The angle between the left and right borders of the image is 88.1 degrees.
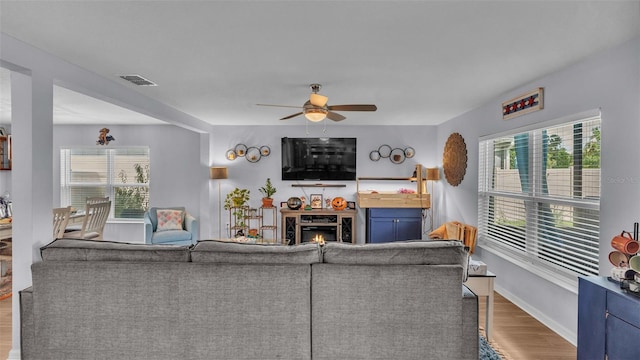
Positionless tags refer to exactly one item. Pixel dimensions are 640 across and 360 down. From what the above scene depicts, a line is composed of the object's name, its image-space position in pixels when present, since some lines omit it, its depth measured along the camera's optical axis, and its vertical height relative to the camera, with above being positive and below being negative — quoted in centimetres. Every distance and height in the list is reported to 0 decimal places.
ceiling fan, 311 +68
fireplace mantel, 591 -84
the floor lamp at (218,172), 589 +8
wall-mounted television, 610 +36
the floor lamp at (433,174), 585 +7
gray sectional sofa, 197 -80
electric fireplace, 595 -98
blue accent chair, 519 -90
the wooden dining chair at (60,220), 396 -54
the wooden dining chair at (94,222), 452 -65
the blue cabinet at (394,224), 581 -81
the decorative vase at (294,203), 595 -47
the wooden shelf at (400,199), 579 -37
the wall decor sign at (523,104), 316 +77
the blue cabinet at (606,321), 182 -84
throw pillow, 545 -72
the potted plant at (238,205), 591 -52
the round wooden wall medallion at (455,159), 494 +31
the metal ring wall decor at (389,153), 618 +47
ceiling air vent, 315 +95
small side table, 277 -92
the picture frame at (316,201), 616 -44
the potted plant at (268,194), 608 -31
